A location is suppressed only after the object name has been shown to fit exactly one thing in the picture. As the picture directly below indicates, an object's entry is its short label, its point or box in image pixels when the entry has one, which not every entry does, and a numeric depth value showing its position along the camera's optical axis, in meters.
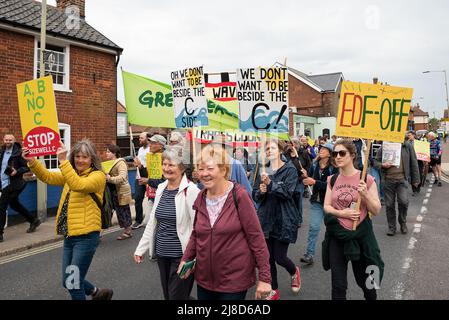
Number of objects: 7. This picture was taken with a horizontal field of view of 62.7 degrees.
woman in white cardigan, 3.10
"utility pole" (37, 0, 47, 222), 8.29
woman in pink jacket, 2.57
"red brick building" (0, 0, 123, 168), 10.85
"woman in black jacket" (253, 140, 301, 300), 3.99
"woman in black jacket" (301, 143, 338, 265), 5.00
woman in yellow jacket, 3.44
